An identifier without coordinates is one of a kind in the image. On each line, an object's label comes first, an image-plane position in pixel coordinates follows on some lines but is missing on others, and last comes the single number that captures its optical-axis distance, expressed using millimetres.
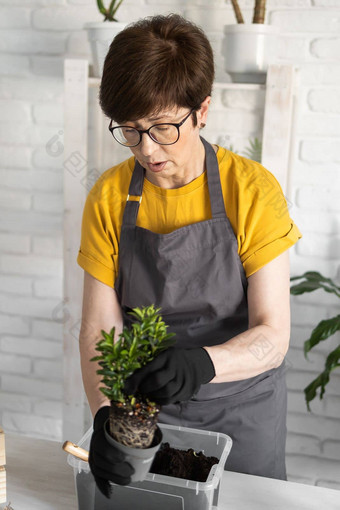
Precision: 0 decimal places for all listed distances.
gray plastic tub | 985
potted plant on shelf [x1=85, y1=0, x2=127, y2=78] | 1881
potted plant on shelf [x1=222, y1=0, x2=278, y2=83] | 1842
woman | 1274
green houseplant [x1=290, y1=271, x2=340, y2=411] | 1861
